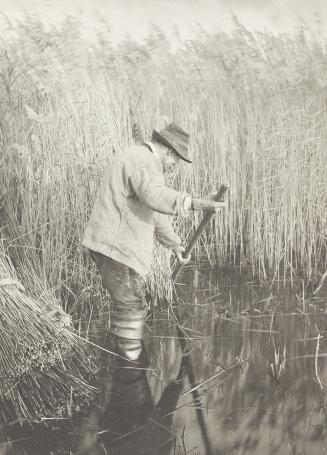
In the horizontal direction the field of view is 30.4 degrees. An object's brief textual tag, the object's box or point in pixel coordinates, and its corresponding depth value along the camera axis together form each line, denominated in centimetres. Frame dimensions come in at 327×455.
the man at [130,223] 217
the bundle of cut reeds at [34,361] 188
